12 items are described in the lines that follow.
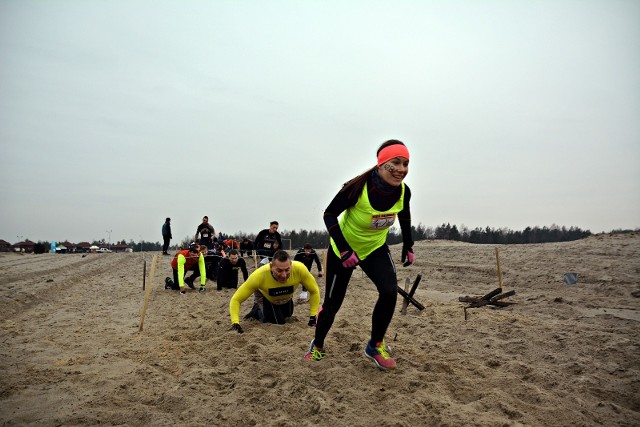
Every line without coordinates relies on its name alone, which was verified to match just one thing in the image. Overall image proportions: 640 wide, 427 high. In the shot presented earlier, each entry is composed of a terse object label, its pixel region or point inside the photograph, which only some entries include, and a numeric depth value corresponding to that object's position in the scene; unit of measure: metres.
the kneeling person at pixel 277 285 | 6.35
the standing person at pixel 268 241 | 13.89
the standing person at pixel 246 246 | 21.90
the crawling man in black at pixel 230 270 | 12.49
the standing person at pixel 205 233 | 16.95
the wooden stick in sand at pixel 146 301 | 6.90
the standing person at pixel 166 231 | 23.06
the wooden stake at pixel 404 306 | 8.71
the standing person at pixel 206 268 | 13.20
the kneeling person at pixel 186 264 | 12.50
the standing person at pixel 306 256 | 14.23
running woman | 4.37
